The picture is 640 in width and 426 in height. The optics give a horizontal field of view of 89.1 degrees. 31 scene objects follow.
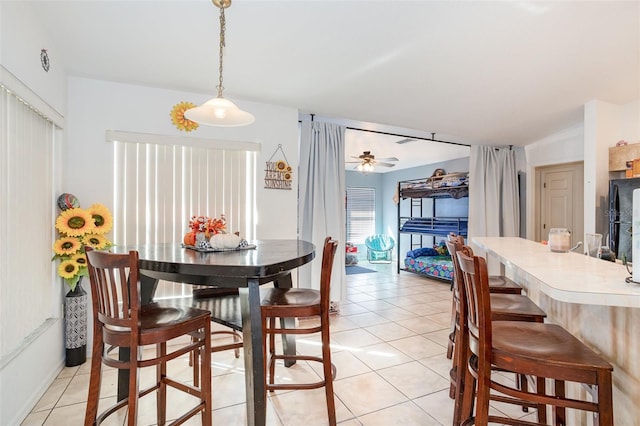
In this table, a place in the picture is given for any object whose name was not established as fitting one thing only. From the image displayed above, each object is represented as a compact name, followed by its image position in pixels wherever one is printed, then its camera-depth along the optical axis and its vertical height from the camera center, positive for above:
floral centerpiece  2.13 -0.11
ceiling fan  5.67 +0.92
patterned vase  2.60 -0.91
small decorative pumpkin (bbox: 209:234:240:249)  2.01 -0.17
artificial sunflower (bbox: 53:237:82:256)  2.41 -0.24
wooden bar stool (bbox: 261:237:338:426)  1.73 -0.53
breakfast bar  1.03 -0.37
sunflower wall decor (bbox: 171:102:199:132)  3.11 +0.91
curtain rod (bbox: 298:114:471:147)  4.45 +1.15
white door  4.65 +0.22
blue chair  8.50 -0.90
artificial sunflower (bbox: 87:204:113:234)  2.57 -0.03
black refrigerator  3.08 +0.00
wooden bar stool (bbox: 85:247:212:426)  1.39 -0.53
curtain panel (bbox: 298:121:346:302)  3.94 +0.24
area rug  7.02 -1.27
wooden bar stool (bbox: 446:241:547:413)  1.61 -0.50
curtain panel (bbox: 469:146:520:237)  5.30 +0.32
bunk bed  5.93 -0.22
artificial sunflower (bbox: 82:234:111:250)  2.55 -0.22
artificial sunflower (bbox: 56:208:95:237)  2.40 -0.07
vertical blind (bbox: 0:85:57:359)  1.84 -0.05
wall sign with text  3.55 +0.44
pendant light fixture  2.02 +0.64
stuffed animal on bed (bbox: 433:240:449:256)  6.61 -0.75
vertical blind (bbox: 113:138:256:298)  3.00 +0.23
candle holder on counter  1.97 -0.17
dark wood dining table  1.47 -0.31
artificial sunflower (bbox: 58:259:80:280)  2.44 -0.42
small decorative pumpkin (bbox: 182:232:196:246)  2.14 -0.17
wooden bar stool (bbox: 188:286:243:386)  1.90 -0.62
